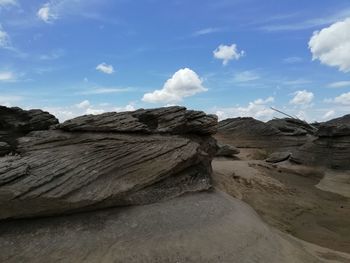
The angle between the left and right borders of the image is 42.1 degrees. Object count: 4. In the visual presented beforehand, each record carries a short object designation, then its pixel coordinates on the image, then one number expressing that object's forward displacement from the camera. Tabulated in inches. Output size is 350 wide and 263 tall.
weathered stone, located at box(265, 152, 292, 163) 810.8
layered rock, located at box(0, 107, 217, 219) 313.1
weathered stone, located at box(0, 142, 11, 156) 353.5
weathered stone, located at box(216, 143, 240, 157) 809.9
